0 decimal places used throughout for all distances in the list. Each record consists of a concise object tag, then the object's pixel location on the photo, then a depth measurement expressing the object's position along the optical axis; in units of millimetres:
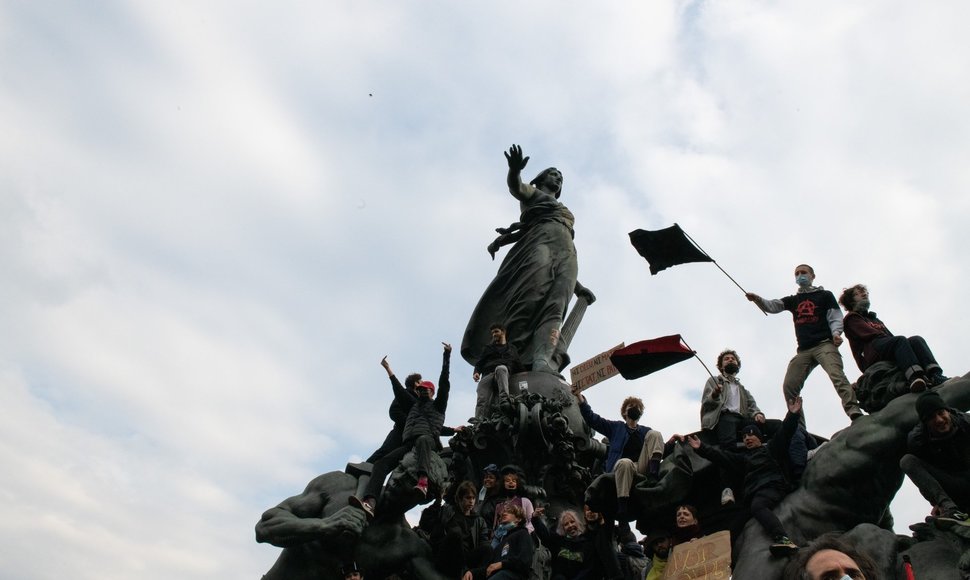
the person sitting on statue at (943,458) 8109
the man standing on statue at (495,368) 14117
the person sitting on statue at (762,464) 9234
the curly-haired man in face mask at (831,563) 3297
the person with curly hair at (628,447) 10266
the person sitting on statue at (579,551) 10055
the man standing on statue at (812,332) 11086
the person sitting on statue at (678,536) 9469
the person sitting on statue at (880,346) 9172
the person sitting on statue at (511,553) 9391
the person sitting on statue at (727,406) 10367
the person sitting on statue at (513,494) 11031
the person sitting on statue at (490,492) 11711
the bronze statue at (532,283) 16188
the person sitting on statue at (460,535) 11258
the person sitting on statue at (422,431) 13250
